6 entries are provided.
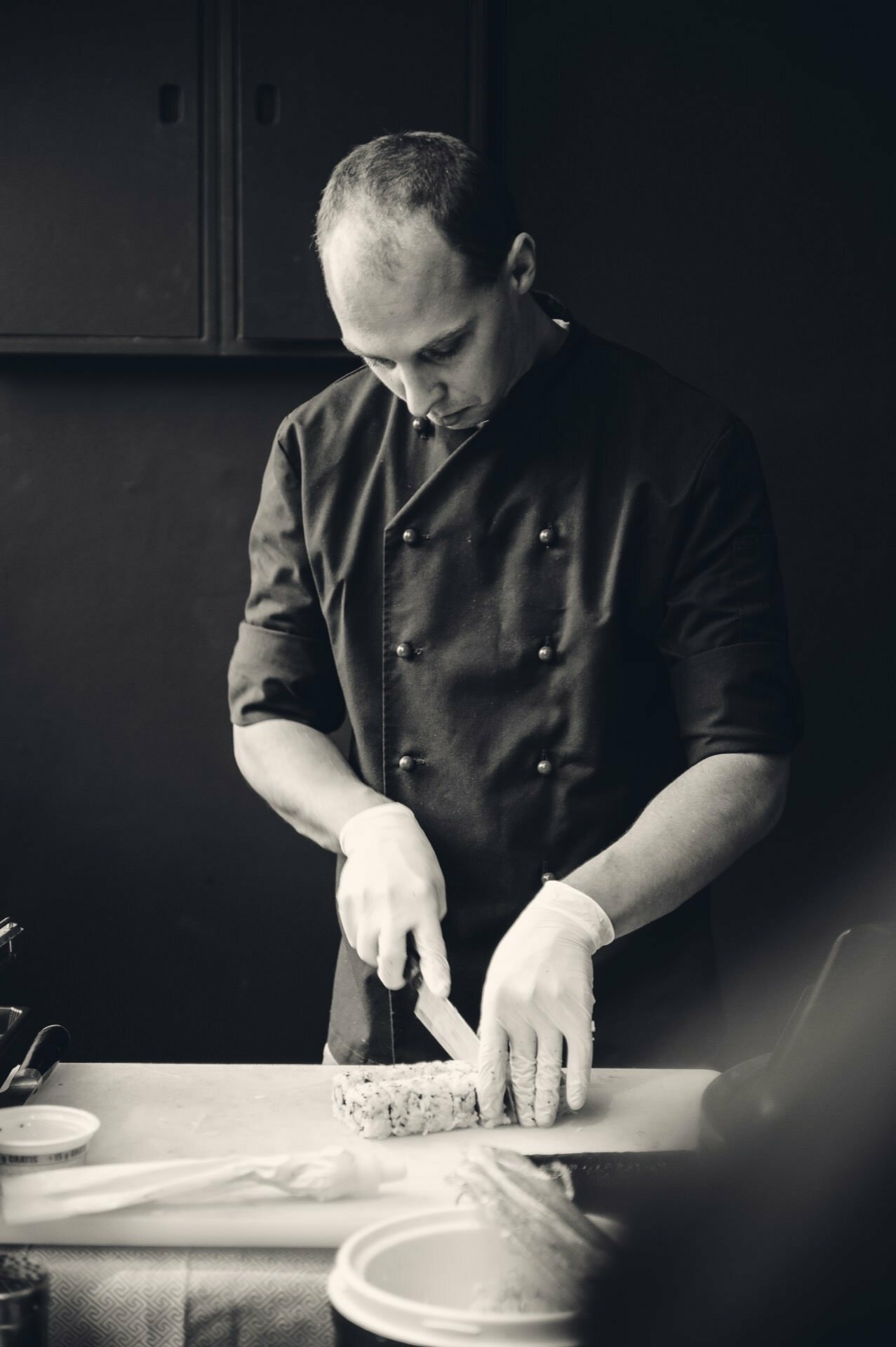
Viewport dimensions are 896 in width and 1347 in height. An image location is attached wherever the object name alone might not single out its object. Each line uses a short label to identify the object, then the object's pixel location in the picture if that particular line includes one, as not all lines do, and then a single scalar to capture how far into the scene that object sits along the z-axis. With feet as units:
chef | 5.67
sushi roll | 4.66
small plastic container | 4.30
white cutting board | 3.97
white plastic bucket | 3.05
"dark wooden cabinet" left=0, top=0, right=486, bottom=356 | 8.57
